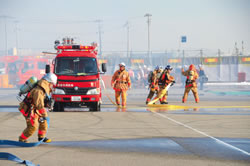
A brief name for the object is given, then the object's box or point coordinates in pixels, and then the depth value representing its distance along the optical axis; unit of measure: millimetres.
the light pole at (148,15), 69531
